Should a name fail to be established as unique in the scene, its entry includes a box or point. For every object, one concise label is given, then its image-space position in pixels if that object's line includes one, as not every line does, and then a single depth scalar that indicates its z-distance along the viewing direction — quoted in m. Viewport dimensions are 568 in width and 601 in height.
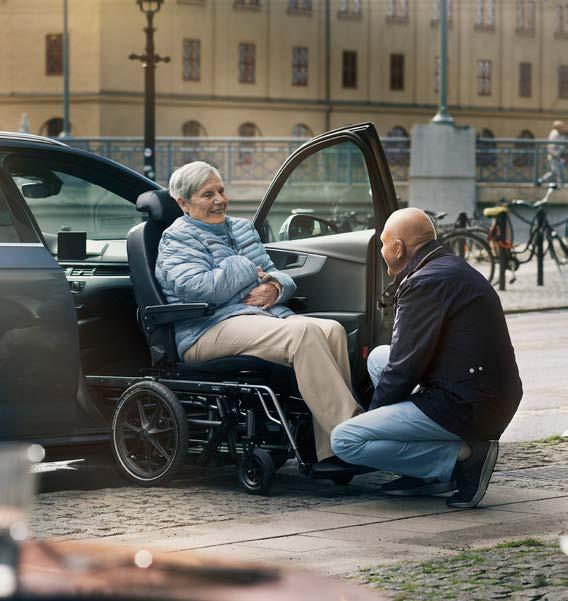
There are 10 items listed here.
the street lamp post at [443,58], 28.52
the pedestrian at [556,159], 35.16
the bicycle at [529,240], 22.36
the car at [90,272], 6.95
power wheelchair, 6.89
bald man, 6.47
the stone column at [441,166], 32.62
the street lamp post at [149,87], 24.25
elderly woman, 6.83
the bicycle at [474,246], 22.06
